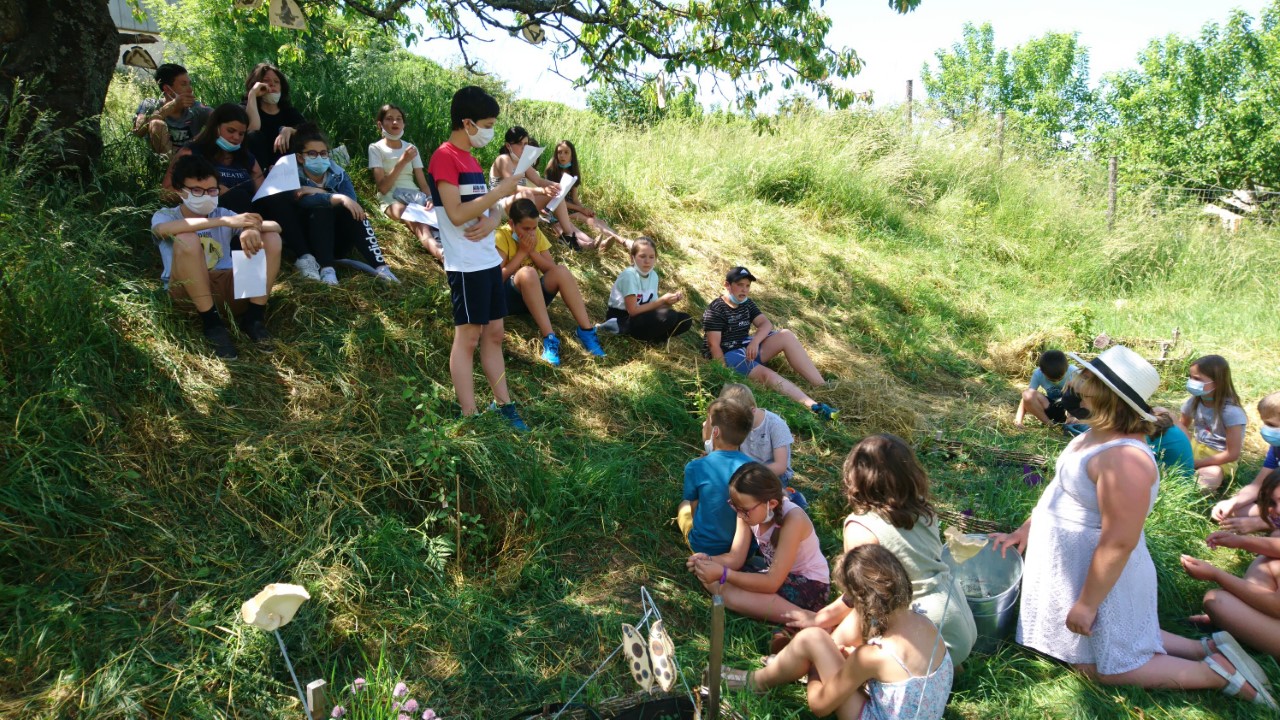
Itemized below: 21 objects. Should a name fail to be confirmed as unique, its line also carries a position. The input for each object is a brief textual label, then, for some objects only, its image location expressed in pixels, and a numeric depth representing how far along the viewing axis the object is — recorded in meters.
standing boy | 3.95
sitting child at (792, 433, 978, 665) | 2.83
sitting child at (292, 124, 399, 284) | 5.05
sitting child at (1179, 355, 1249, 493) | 4.60
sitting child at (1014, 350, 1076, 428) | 5.52
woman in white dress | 2.61
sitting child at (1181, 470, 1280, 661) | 3.15
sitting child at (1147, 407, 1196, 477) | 4.43
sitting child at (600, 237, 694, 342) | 5.77
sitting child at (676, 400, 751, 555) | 3.41
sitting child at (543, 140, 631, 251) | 7.09
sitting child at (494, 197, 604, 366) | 5.33
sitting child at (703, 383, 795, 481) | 4.02
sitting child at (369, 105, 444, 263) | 5.96
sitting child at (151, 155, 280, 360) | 4.15
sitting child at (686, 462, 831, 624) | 3.09
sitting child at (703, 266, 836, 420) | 5.68
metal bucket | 3.10
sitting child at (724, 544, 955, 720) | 2.51
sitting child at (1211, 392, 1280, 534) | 3.65
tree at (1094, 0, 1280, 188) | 24.48
